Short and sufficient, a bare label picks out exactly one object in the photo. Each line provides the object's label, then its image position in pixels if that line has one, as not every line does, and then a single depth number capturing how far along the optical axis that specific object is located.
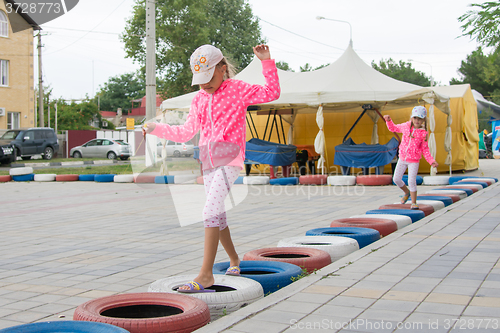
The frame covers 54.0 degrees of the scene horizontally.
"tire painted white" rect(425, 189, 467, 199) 9.77
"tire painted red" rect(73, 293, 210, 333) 2.64
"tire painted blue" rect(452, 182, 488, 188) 12.27
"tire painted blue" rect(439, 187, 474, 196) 10.41
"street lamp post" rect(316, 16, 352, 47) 25.62
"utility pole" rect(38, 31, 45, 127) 35.47
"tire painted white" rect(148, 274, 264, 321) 3.11
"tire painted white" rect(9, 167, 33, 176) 17.95
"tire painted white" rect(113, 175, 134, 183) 16.90
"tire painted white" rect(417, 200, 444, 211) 8.09
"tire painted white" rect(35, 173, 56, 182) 17.71
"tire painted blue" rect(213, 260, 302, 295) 3.62
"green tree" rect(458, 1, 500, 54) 11.55
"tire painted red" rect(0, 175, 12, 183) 17.73
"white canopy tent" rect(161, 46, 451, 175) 14.83
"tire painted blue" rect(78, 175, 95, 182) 17.53
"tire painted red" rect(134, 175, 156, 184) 16.12
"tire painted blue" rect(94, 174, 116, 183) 17.16
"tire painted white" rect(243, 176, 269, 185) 15.00
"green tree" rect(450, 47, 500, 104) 47.16
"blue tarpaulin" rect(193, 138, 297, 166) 15.43
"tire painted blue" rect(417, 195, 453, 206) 8.65
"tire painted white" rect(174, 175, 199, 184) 16.36
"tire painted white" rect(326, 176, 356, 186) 14.28
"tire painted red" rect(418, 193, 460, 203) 9.19
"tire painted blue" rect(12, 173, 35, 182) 17.92
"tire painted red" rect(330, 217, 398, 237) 5.98
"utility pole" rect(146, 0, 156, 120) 16.80
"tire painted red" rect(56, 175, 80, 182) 17.52
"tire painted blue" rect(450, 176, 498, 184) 13.95
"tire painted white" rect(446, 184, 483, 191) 11.30
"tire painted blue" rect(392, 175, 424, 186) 14.05
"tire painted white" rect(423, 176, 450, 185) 13.94
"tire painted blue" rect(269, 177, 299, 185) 14.80
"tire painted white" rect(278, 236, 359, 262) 4.71
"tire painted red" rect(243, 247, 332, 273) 4.22
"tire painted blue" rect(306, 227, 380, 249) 5.34
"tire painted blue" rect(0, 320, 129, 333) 2.52
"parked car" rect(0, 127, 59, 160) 26.95
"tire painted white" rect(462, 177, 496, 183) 13.10
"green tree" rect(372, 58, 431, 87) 67.50
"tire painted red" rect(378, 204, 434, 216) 7.59
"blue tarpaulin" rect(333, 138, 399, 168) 15.04
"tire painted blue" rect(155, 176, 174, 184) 16.27
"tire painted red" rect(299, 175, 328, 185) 14.70
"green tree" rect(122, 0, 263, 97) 38.00
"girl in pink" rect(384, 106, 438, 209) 8.23
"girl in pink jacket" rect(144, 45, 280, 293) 3.47
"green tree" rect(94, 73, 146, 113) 85.62
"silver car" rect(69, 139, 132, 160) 31.34
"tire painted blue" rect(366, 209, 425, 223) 6.96
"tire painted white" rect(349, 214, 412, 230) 6.34
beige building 31.91
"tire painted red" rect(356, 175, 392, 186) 14.16
